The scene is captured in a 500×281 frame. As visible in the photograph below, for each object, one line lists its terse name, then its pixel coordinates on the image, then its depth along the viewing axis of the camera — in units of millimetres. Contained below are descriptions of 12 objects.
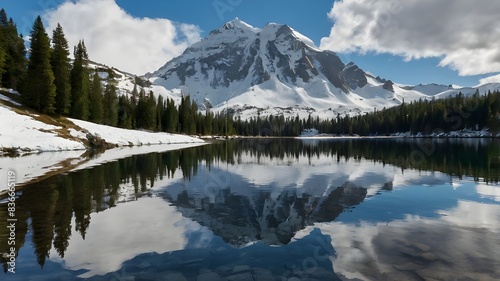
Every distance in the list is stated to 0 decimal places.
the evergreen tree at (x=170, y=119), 125788
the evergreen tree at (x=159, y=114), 121200
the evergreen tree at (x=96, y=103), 81500
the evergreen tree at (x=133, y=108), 111812
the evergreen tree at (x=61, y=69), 65312
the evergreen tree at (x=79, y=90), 72750
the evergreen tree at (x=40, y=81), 60625
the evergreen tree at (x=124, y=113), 101375
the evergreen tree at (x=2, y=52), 66725
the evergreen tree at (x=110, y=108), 90438
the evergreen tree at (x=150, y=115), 113875
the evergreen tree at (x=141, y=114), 114312
